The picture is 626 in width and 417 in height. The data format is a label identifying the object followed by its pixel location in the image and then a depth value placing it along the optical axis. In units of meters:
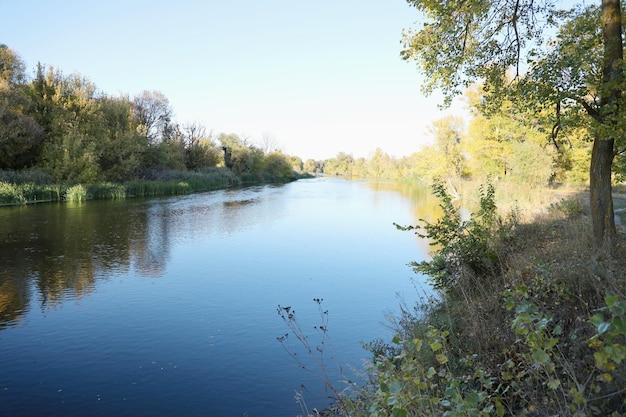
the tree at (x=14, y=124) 26.73
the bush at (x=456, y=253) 7.18
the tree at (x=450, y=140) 34.47
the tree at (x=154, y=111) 55.16
